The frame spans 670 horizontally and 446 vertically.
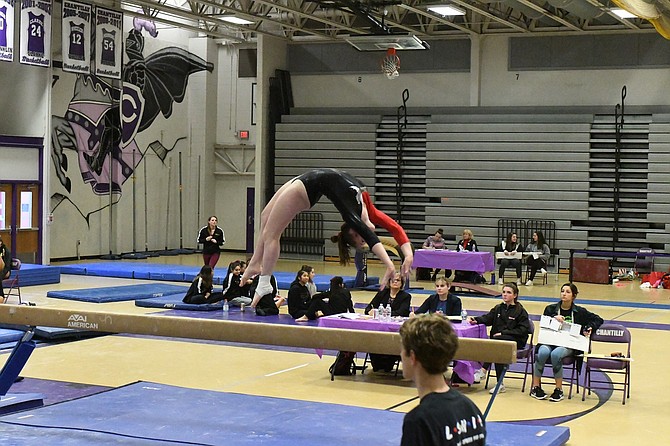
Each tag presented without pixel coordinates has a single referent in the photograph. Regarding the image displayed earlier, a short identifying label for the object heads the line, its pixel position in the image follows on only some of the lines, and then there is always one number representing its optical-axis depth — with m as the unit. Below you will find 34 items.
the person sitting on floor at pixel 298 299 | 13.81
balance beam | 6.43
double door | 20.44
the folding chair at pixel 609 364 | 9.58
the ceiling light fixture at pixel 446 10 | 20.43
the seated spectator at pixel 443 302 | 10.67
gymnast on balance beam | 6.11
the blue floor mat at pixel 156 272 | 18.97
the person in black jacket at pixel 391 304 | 10.88
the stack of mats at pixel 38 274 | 18.38
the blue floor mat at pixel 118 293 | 15.99
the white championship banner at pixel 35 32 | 19.80
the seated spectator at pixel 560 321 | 9.53
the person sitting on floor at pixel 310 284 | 13.68
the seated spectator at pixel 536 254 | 20.17
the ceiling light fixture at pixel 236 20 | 24.10
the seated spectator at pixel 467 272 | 20.09
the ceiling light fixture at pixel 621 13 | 19.44
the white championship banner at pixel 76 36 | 20.64
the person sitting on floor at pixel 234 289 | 15.28
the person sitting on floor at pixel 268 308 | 14.29
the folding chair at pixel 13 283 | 15.41
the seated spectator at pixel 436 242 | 20.69
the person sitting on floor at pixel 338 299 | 11.96
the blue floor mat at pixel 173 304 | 15.06
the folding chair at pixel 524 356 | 9.98
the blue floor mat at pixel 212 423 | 6.98
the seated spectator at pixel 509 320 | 10.15
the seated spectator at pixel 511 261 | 19.97
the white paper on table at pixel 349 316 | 10.75
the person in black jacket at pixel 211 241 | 17.50
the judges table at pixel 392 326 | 10.00
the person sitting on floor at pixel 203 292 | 15.32
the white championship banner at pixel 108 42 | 21.59
